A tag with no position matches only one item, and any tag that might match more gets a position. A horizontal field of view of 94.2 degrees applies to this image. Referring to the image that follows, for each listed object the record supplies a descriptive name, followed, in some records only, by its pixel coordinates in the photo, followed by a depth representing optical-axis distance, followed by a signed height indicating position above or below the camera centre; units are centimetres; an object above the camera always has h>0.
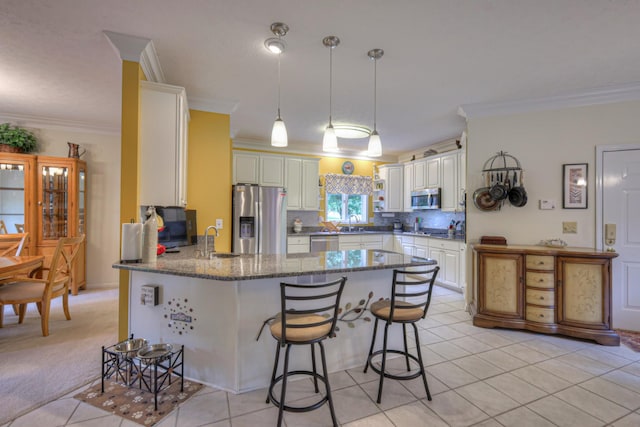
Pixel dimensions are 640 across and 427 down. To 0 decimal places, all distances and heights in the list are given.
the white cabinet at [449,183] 497 +56
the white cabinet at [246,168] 523 +83
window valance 622 +66
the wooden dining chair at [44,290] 293 -79
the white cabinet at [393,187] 628 +59
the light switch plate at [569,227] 341 -13
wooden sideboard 297 -79
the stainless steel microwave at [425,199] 533 +31
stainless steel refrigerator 434 -7
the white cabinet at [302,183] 563 +60
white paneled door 320 -7
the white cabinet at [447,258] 478 -73
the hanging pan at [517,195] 353 +25
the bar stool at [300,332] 167 -70
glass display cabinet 419 +15
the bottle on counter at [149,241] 220 -20
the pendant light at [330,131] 235 +69
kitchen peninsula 203 -69
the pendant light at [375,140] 250 +63
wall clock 640 +101
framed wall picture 338 +35
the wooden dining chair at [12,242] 373 -38
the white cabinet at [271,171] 542 +80
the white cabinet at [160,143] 257 +63
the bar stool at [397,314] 201 -70
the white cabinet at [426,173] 538 +80
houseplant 408 +103
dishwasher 553 -53
